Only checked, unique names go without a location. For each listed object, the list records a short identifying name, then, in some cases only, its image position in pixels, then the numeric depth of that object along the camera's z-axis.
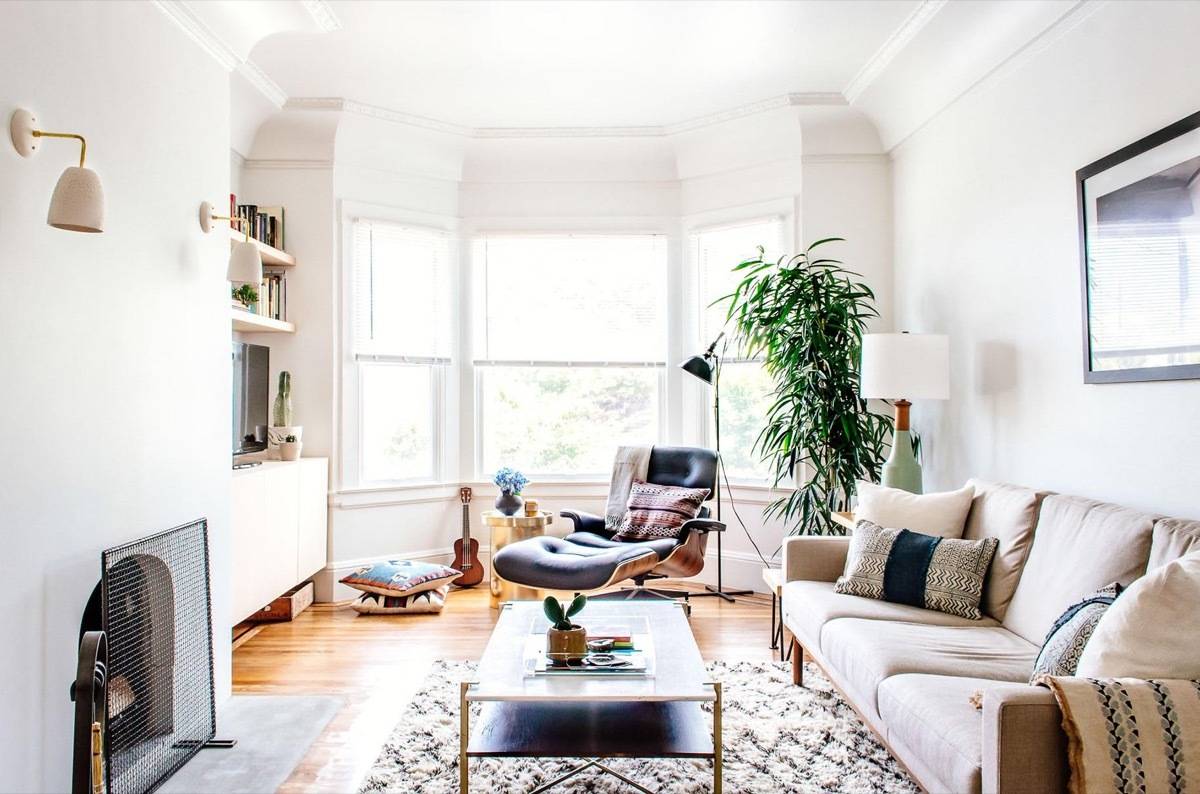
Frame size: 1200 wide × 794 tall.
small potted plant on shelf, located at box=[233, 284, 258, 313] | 4.38
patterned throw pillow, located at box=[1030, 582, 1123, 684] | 1.96
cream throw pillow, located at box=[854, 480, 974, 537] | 3.13
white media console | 3.77
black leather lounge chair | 4.05
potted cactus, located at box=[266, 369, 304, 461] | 4.57
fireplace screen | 2.33
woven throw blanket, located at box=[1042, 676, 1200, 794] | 1.61
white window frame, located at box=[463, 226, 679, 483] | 5.45
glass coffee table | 2.23
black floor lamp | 4.89
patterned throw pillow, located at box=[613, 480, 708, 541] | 4.61
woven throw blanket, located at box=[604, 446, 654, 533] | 4.89
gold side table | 4.86
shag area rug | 2.51
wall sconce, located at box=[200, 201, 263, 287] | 3.29
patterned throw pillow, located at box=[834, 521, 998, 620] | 2.85
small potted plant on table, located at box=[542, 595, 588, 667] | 2.53
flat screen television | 4.10
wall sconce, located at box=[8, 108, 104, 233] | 2.04
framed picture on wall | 2.43
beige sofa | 1.68
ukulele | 5.20
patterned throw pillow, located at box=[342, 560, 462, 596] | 4.57
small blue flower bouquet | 4.92
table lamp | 3.62
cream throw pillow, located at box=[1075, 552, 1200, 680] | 1.73
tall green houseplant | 4.22
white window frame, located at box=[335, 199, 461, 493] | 4.96
